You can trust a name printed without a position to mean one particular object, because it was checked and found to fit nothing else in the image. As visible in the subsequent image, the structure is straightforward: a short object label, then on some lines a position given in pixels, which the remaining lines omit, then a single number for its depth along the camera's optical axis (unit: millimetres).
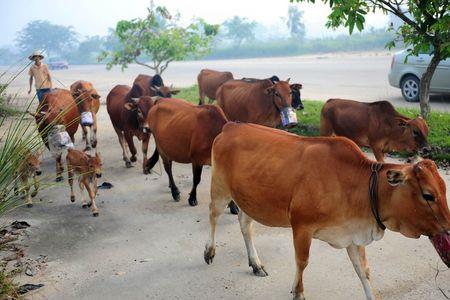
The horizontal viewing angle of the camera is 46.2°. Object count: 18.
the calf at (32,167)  7631
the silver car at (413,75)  13383
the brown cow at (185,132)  7461
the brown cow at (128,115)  9281
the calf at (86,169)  7527
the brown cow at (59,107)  8884
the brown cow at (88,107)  9189
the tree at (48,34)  67688
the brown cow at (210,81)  14633
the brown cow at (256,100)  9297
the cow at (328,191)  3850
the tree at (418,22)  8383
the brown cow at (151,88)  10539
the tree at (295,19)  82625
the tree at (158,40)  19109
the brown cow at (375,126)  7723
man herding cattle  11109
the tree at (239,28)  84875
